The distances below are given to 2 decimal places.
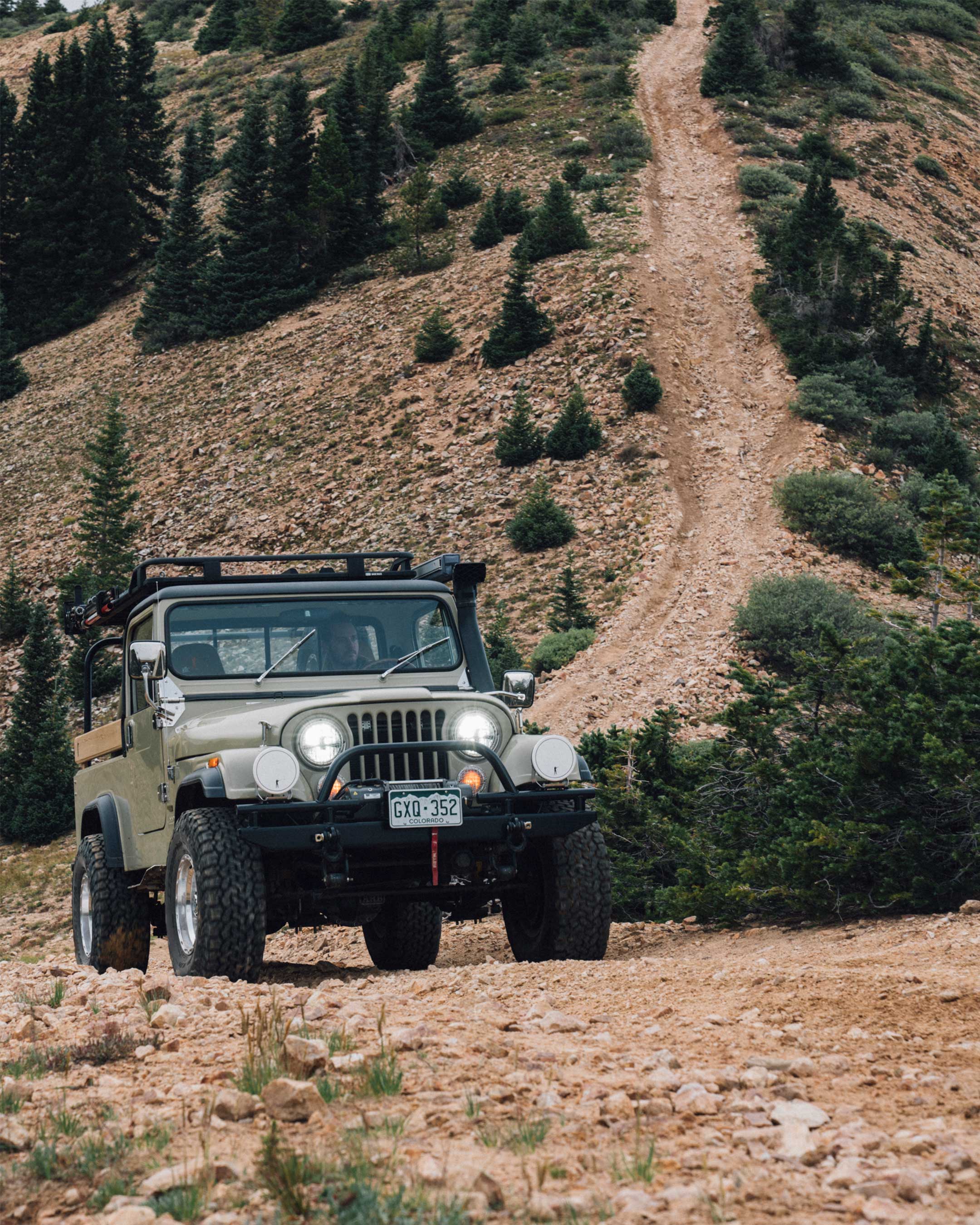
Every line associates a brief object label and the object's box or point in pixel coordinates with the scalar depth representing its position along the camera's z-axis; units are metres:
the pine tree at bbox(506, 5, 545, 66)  59.62
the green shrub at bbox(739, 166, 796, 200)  43.31
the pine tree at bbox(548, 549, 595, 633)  25.81
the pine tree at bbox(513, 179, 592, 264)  40.03
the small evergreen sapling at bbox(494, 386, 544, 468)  32.09
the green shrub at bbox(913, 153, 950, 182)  48.97
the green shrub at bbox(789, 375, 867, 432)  30.59
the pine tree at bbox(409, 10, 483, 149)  52.94
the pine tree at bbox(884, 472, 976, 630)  11.23
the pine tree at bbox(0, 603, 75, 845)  27.41
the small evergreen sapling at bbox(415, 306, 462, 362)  37.72
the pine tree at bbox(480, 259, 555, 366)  36.06
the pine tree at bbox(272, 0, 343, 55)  71.12
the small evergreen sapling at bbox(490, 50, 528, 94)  56.69
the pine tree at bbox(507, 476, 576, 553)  29.09
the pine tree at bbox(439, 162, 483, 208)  47.44
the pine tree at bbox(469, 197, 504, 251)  43.47
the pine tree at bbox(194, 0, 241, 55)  77.38
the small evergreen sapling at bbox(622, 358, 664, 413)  31.97
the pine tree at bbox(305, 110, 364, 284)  46.34
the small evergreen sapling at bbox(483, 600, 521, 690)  24.72
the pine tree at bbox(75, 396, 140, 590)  35.53
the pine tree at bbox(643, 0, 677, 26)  62.50
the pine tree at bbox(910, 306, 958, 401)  34.38
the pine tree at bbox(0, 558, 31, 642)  35.47
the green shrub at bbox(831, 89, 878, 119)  51.00
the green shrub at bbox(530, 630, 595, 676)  24.69
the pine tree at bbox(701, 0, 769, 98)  52.28
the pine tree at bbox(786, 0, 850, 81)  54.34
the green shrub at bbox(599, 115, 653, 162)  47.19
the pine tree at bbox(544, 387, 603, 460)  31.53
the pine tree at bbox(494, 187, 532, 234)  44.19
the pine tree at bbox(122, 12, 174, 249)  55.90
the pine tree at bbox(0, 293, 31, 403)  48.66
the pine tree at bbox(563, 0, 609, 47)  60.22
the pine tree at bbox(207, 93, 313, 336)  45.62
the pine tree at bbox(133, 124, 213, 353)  46.81
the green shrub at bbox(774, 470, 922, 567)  26.38
